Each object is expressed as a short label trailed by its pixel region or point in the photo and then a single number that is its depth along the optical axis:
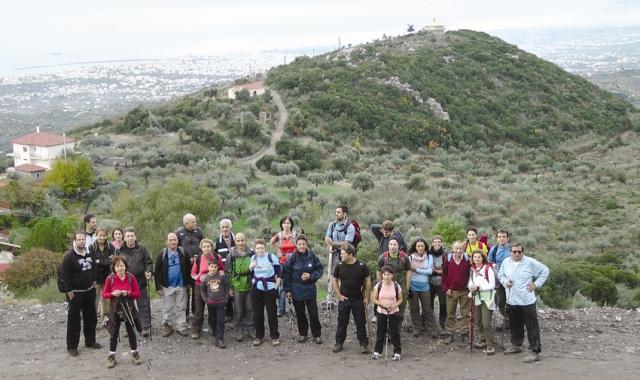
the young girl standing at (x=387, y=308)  8.41
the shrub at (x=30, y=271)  18.42
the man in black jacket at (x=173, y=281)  9.30
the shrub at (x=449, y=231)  21.20
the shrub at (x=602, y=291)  14.02
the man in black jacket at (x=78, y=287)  8.72
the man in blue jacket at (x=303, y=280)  9.04
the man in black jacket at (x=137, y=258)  9.13
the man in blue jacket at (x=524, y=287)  8.45
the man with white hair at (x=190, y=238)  9.58
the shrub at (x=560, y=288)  13.25
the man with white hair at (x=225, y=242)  9.51
